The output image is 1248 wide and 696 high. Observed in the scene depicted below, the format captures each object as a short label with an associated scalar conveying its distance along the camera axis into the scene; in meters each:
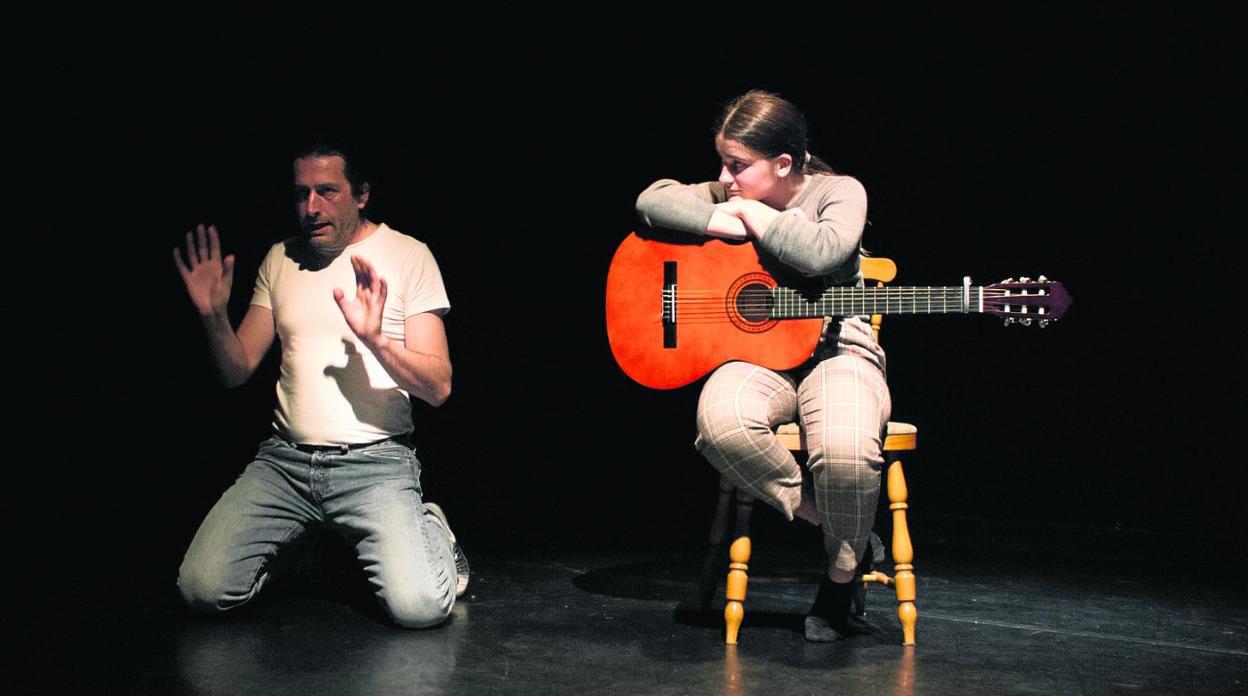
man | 3.12
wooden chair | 2.91
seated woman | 2.81
